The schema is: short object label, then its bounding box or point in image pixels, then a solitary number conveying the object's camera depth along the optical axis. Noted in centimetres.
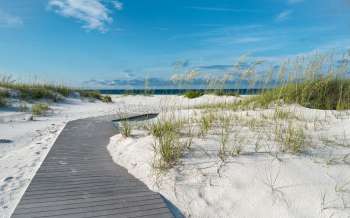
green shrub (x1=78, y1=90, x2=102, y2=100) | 1436
